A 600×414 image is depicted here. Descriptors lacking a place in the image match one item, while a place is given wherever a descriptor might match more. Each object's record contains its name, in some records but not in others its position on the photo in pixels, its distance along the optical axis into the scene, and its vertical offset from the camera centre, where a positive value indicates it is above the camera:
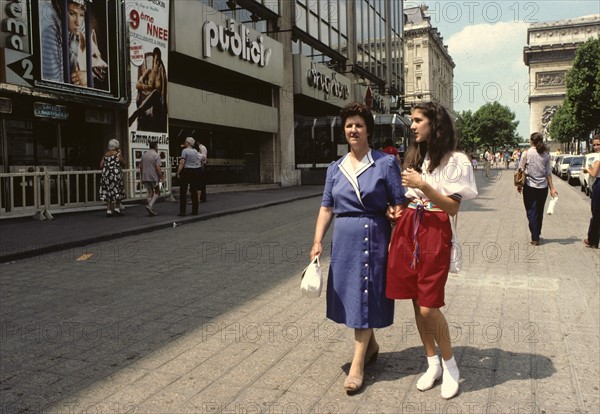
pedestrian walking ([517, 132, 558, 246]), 8.80 -0.29
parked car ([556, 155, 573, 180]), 32.76 -0.02
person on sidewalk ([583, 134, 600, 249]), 8.48 -0.77
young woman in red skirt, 3.13 -0.33
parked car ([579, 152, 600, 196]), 20.02 -0.67
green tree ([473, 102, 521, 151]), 89.69 +6.44
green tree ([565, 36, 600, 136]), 38.06 +5.67
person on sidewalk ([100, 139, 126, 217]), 12.91 -0.26
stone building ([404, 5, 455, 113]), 84.69 +17.82
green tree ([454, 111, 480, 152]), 92.19 +6.02
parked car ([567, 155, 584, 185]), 26.66 -0.27
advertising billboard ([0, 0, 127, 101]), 12.04 +3.01
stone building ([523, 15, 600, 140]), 80.83 +16.07
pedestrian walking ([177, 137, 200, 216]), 12.71 -0.09
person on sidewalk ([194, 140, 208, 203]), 16.30 -0.46
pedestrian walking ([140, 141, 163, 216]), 13.35 -0.03
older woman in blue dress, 3.31 -0.42
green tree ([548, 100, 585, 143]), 41.77 +3.75
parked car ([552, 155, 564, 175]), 37.80 +0.05
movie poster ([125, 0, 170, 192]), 15.79 +2.83
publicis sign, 19.64 +4.96
